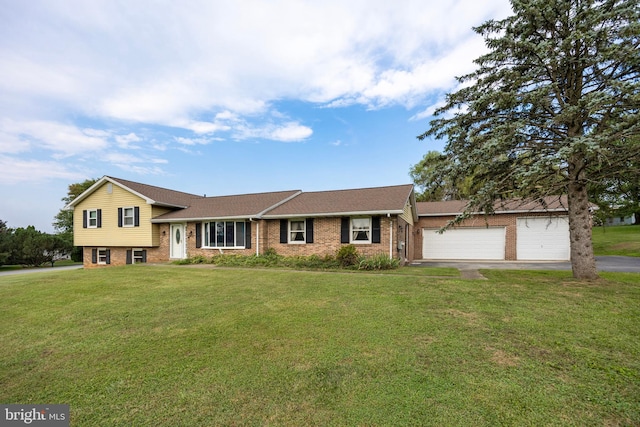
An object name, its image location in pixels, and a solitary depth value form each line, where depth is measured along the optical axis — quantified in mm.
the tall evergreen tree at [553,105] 7504
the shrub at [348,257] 13219
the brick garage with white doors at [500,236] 16562
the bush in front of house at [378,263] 12500
